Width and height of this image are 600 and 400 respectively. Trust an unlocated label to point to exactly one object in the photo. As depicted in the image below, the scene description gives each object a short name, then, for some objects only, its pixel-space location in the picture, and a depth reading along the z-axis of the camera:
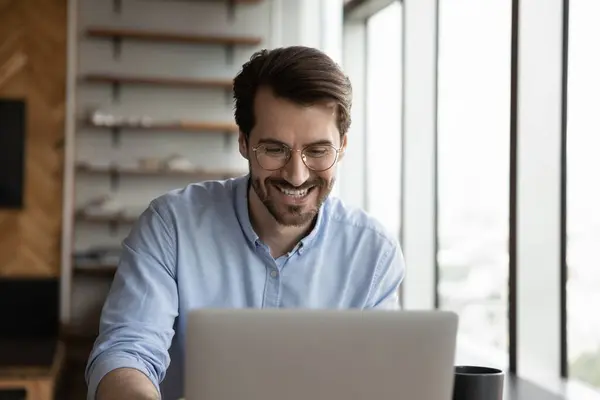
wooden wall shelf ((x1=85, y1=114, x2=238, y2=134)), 6.14
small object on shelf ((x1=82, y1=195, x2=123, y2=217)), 6.18
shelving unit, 6.20
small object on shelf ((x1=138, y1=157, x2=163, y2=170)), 6.19
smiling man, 1.71
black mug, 1.43
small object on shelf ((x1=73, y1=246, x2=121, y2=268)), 6.20
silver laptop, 1.03
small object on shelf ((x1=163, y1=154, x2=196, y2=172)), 6.22
